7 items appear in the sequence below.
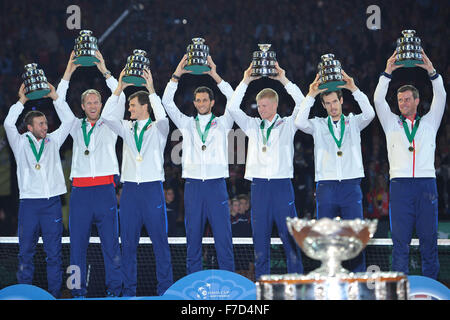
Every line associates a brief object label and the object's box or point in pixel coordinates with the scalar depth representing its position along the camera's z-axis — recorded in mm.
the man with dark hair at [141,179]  13422
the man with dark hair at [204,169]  13500
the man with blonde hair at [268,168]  13383
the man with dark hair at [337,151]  13406
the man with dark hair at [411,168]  13062
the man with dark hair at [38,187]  13570
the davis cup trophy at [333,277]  7578
